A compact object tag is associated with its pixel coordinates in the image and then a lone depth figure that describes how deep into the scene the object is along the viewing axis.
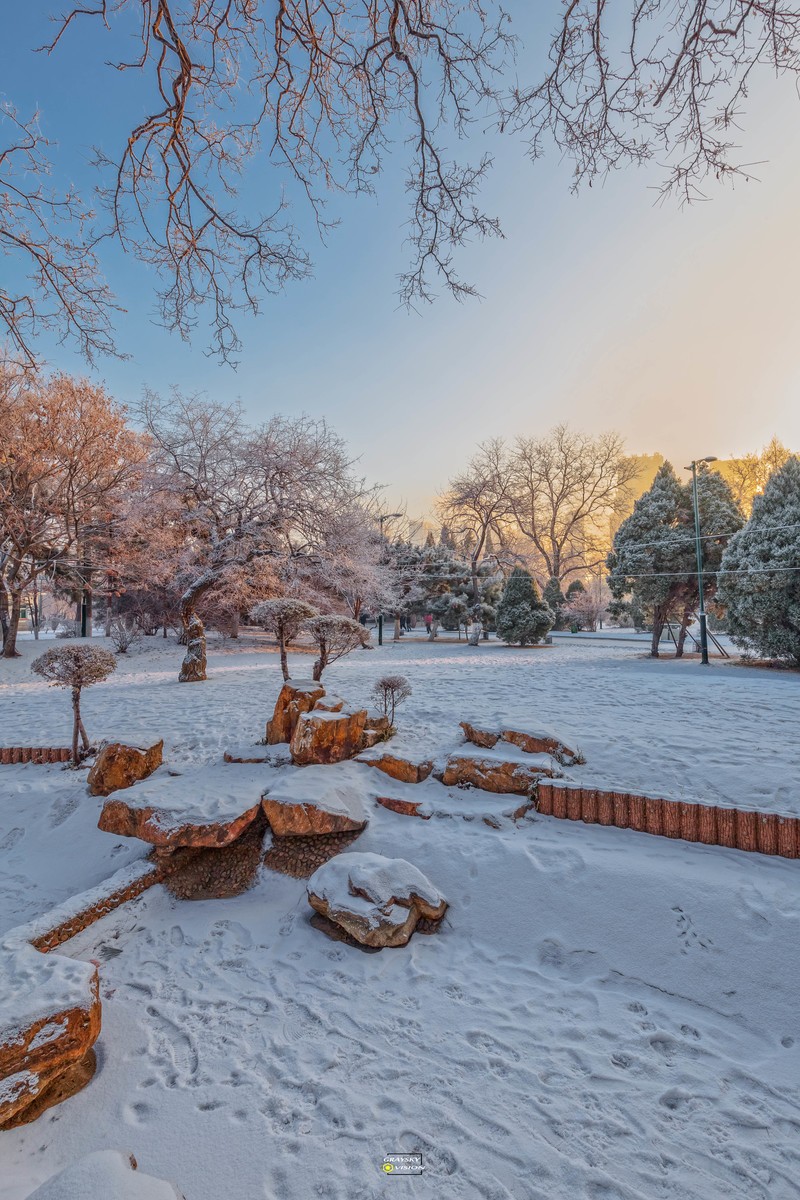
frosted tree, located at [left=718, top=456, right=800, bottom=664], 10.47
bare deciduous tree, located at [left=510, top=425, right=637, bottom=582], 29.30
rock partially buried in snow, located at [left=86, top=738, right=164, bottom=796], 4.65
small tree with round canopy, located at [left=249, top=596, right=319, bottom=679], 7.20
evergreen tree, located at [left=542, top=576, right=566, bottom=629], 25.84
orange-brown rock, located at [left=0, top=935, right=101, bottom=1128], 2.01
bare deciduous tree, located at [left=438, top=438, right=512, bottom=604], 19.08
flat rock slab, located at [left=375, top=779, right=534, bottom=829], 4.07
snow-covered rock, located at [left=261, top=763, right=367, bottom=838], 3.86
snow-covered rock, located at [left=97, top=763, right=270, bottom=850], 3.65
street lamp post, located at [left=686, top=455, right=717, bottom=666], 12.32
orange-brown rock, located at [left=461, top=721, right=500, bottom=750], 4.87
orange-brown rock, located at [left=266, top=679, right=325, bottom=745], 5.26
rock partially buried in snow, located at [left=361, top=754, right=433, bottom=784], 4.64
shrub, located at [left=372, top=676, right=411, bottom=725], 5.99
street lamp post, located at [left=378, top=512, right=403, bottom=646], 19.02
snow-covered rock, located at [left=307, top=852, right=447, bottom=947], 3.08
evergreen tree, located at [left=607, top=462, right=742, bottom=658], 13.88
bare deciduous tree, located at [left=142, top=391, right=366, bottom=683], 10.86
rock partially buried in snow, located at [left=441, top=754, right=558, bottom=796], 4.29
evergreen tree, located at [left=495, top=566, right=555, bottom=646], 16.83
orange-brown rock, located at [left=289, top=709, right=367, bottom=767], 4.73
